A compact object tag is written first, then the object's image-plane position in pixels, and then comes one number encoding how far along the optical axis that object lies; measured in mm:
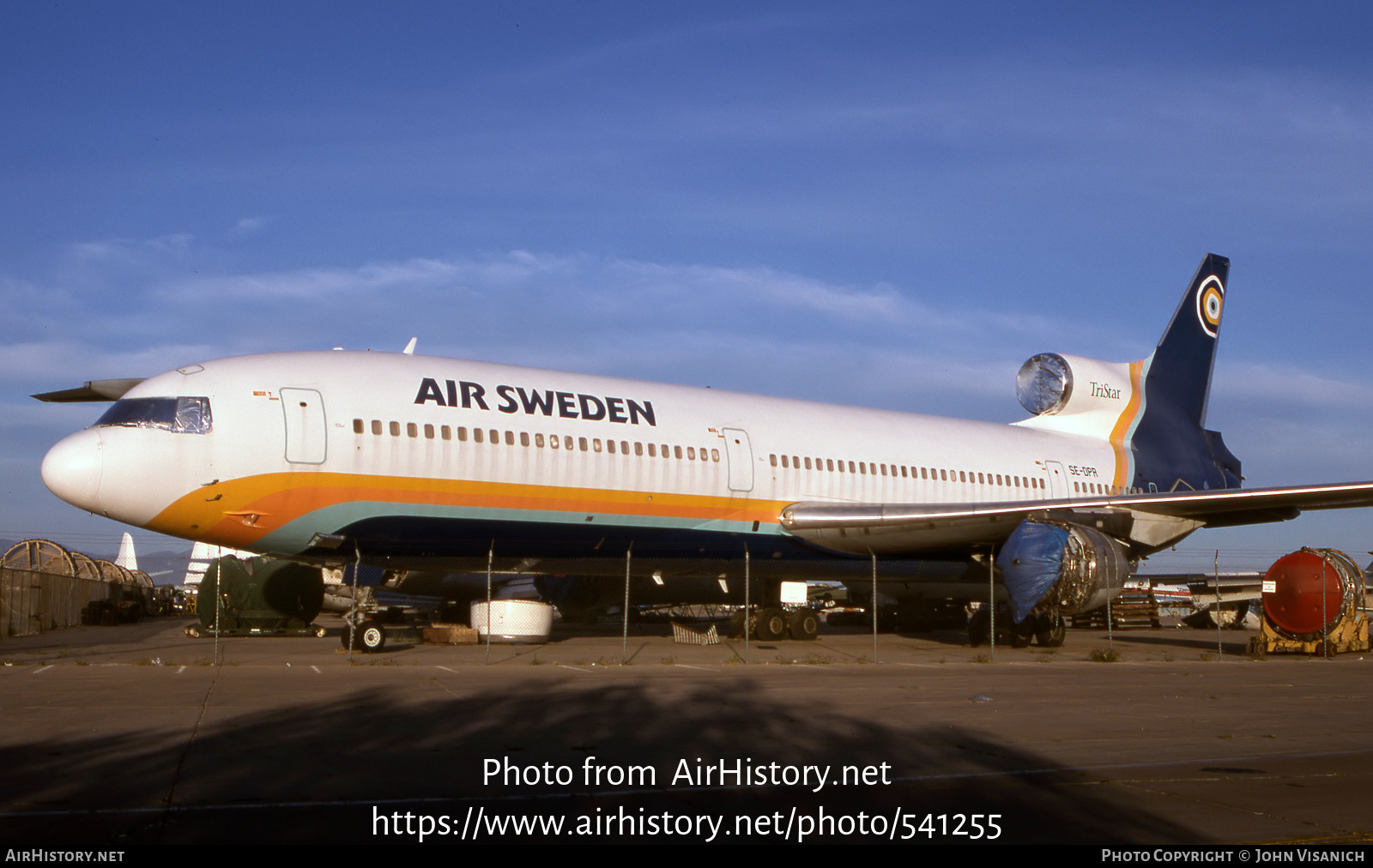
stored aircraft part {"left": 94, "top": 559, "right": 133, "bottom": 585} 50441
